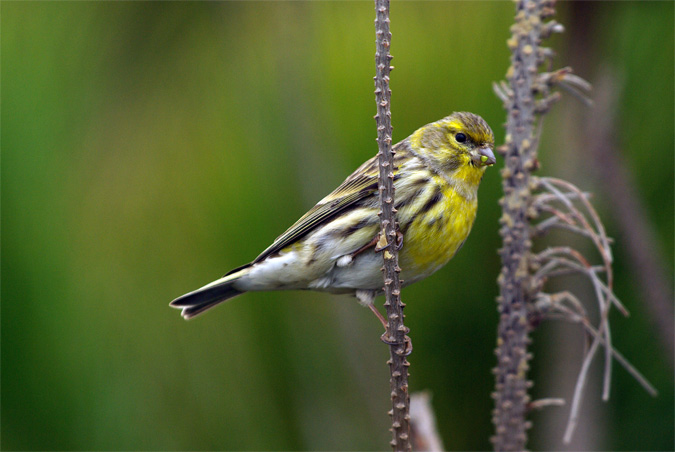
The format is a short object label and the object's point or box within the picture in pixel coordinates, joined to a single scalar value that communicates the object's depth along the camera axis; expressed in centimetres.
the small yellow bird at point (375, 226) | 585
